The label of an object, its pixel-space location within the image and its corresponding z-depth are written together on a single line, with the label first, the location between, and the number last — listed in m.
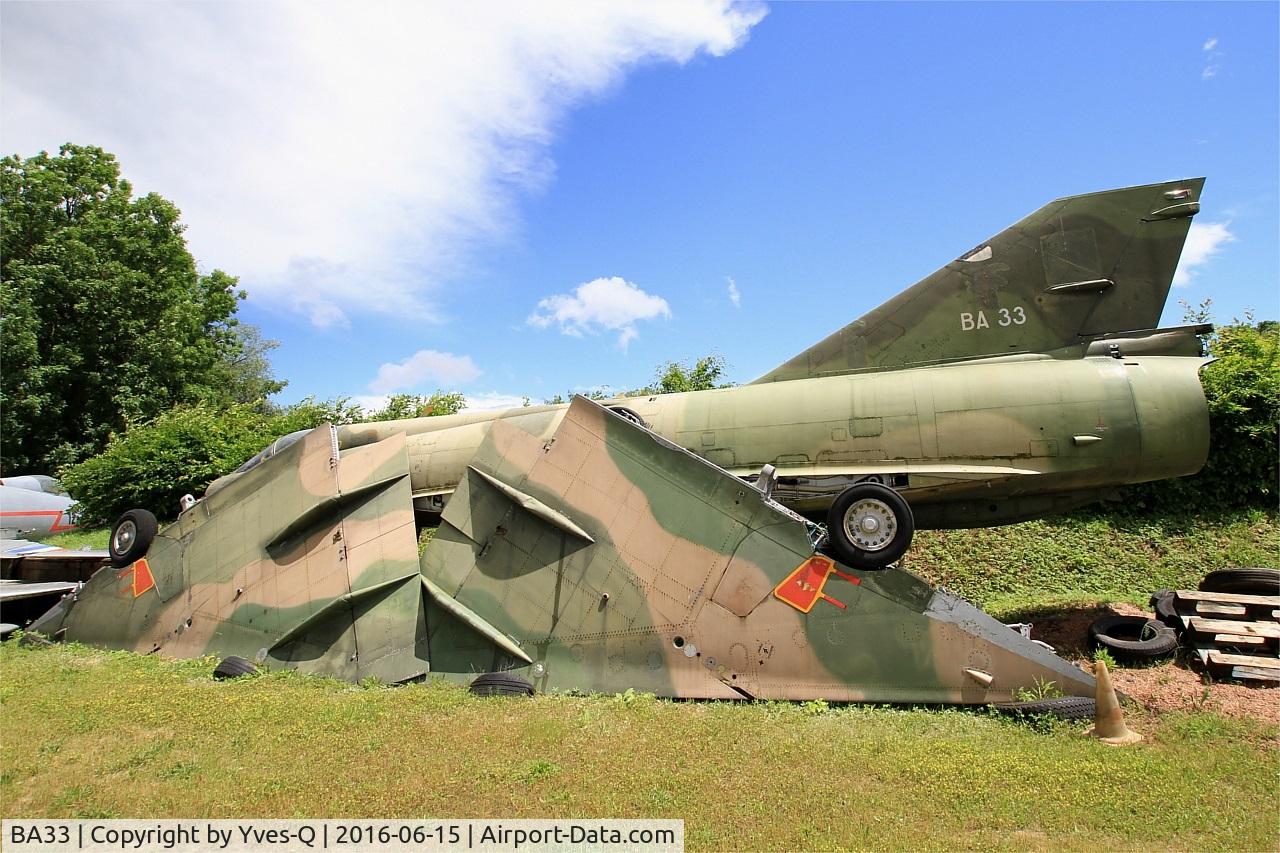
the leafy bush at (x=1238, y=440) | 10.97
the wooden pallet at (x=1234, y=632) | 6.15
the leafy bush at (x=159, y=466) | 17.88
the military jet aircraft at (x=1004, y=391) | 7.56
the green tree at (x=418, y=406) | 24.42
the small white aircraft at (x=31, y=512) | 18.25
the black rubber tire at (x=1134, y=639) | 6.73
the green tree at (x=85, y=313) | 24.56
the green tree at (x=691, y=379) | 24.09
